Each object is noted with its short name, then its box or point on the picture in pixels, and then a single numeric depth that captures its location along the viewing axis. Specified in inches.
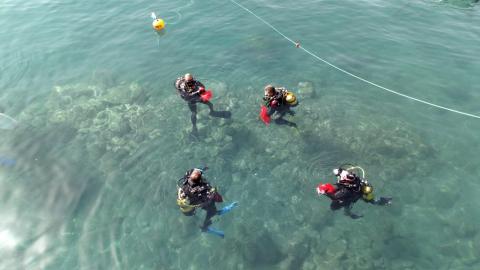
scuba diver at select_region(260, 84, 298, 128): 544.1
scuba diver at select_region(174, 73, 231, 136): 564.4
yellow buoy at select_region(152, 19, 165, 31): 831.1
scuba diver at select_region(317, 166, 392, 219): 423.2
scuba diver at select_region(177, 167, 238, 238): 432.1
